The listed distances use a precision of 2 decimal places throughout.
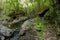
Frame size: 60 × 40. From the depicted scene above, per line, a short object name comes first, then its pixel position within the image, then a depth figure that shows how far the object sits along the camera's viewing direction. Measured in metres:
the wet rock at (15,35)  3.81
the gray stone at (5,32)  3.81
